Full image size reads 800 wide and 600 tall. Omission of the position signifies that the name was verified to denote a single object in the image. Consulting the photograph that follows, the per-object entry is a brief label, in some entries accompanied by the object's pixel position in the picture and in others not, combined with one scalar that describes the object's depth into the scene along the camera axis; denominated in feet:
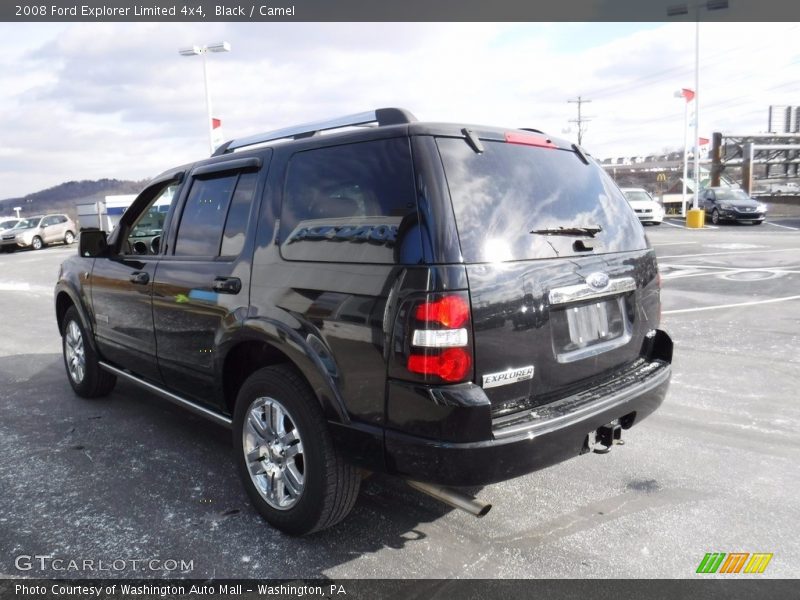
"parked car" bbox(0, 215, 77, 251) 88.48
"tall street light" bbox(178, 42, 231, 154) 73.56
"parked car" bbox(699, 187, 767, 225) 81.87
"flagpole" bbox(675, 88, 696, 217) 92.73
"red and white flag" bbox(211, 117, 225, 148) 76.43
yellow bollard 80.48
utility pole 251.72
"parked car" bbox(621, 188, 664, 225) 81.66
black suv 7.99
